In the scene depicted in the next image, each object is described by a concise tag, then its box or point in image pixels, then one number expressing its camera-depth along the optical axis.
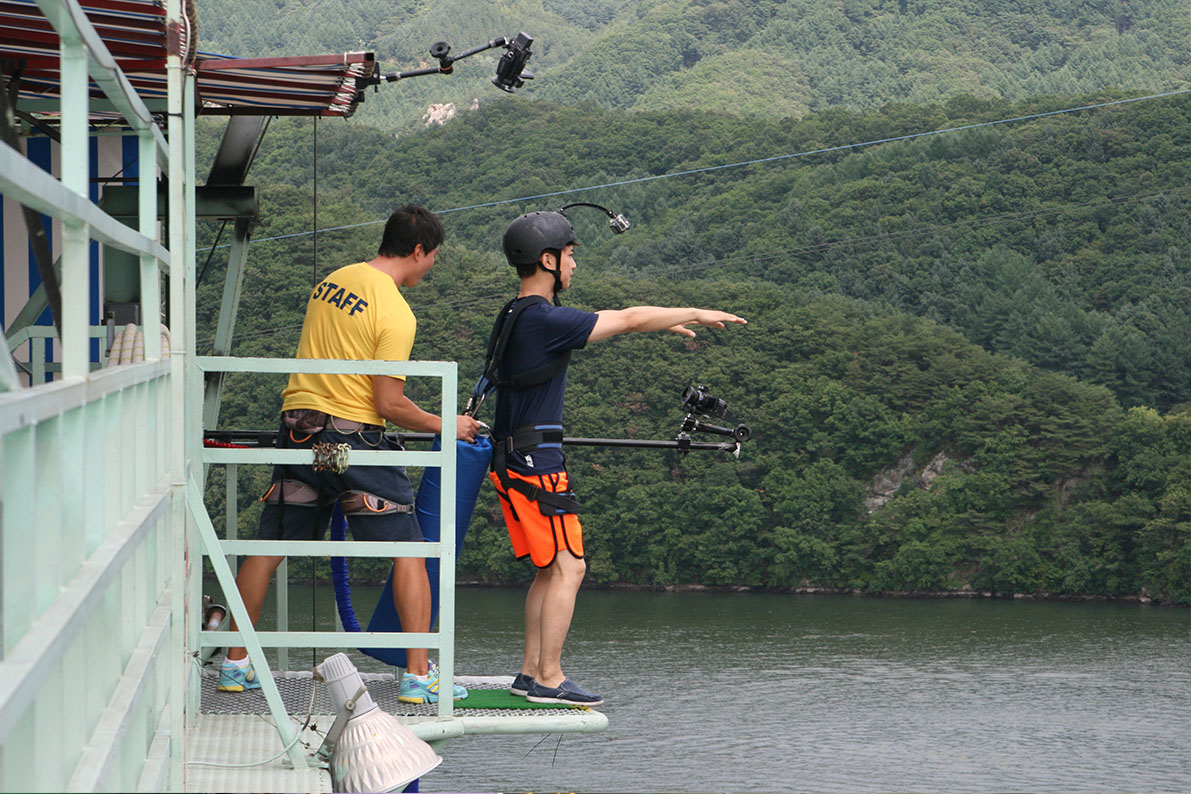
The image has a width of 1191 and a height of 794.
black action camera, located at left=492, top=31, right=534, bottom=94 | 9.44
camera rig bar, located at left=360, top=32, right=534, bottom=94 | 9.34
